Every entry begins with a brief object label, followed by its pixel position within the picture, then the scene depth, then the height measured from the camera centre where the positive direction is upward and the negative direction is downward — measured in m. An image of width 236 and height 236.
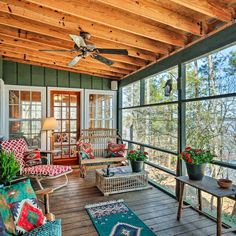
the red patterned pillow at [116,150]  5.04 -0.86
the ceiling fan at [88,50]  2.72 +1.04
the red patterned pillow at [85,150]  4.70 -0.80
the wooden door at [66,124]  5.71 -0.19
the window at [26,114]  5.13 +0.11
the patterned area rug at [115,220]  2.41 -1.45
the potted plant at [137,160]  3.81 -0.85
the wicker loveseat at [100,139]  5.10 -0.64
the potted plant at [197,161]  2.55 -0.60
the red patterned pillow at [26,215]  1.63 -0.87
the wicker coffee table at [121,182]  3.59 -1.27
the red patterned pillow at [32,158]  4.11 -0.88
